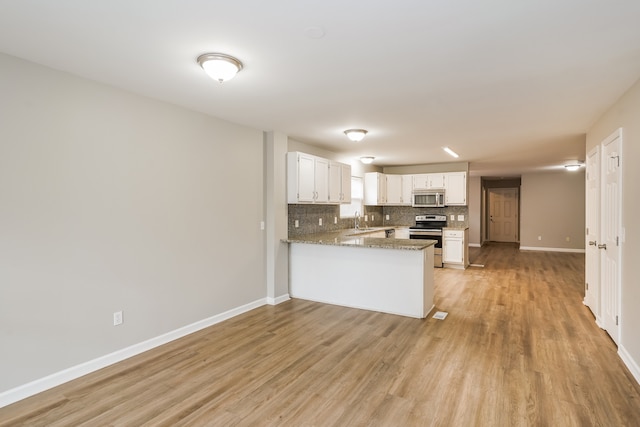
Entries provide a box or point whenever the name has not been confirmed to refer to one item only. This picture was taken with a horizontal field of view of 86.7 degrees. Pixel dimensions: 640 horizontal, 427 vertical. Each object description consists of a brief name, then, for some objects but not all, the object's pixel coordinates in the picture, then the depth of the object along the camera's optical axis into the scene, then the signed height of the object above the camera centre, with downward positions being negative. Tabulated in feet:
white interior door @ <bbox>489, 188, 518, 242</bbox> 41.36 -0.40
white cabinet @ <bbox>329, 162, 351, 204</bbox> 18.84 +1.65
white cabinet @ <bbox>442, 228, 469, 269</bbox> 24.34 -2.71
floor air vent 13.93 -4.35
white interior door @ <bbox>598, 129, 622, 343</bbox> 10.66 -0.77
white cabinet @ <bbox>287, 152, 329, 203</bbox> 16.31 +1.64
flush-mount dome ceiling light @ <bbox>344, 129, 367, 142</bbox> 15.02 +3.46
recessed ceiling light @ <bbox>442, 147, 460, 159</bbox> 19.78 +3.66
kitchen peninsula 13.92 -2.75
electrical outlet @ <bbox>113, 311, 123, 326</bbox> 9.98 -3.17
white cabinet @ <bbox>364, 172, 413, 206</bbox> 26.58 +1.70
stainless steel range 24.94 -1.37
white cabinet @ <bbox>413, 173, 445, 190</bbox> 25.61 +2.31
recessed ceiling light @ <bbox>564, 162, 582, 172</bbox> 27.66 +3.81
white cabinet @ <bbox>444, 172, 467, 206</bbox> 24.79 +1.68
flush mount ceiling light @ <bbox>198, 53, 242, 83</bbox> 7.86 +3.46
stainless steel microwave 25.50 +0.94
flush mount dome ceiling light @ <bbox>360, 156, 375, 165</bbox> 22.45 +3.46
